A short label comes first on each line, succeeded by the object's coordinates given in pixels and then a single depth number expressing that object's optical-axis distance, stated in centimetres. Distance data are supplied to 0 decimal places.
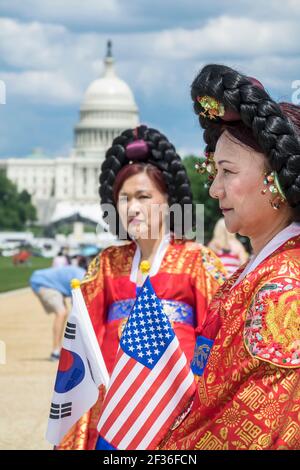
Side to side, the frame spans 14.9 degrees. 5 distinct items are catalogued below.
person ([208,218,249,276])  1123
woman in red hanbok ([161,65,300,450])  286
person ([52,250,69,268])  2012
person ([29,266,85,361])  1566
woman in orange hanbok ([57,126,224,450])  541
